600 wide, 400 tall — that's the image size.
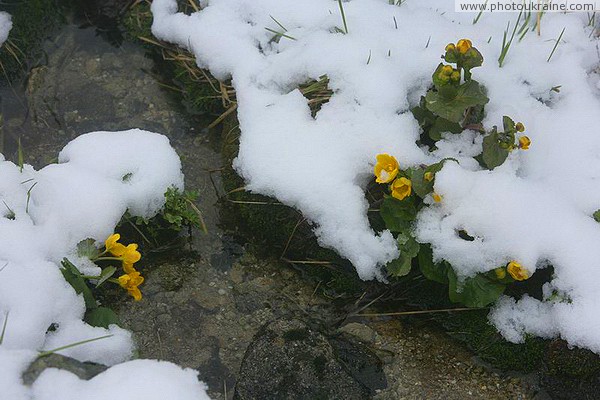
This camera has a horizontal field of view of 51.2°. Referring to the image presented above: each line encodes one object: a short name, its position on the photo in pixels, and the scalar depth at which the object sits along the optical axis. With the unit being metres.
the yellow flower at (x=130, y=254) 2.56
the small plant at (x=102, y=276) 2.50
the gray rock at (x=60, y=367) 1.99
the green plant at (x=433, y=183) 2.57
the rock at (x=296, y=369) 2.53
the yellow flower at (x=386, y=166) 2.57
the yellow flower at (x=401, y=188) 2.56
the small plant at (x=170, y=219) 2.85
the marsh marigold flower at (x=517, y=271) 2.46
